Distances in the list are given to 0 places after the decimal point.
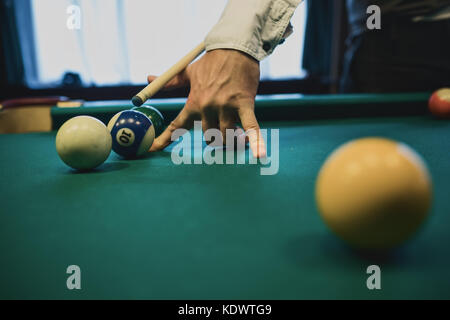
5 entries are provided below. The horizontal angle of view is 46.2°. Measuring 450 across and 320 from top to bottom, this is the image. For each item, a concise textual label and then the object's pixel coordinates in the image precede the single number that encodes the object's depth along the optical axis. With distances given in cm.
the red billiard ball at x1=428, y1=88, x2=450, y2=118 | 80
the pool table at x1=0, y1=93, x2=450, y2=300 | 29
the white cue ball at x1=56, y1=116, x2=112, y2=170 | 52
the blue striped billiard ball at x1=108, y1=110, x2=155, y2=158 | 58
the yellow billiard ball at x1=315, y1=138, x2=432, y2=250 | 31
